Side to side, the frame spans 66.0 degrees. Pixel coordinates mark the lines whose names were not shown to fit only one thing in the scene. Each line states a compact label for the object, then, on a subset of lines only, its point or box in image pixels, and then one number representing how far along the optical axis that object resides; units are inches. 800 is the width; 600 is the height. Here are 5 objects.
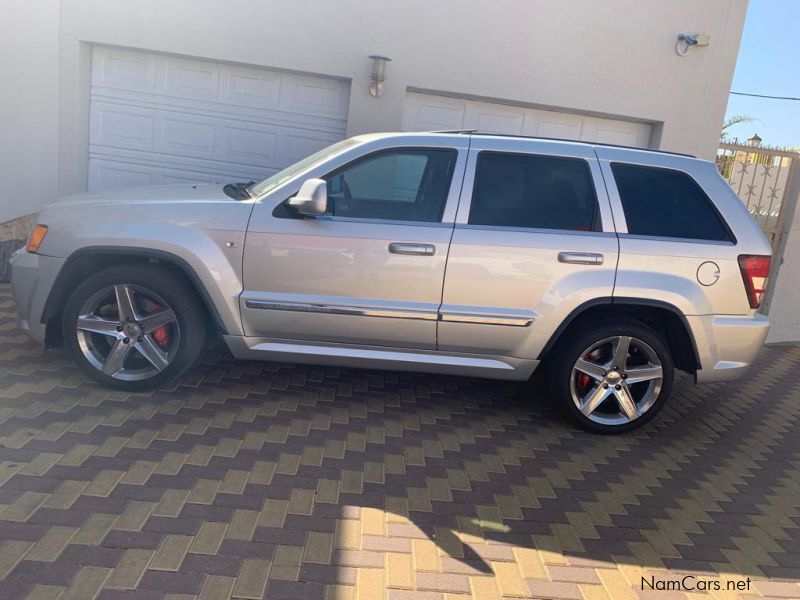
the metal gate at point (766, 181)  271.6
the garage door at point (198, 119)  264.7
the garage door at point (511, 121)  275.3
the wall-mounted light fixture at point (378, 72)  256.8
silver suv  153.3
